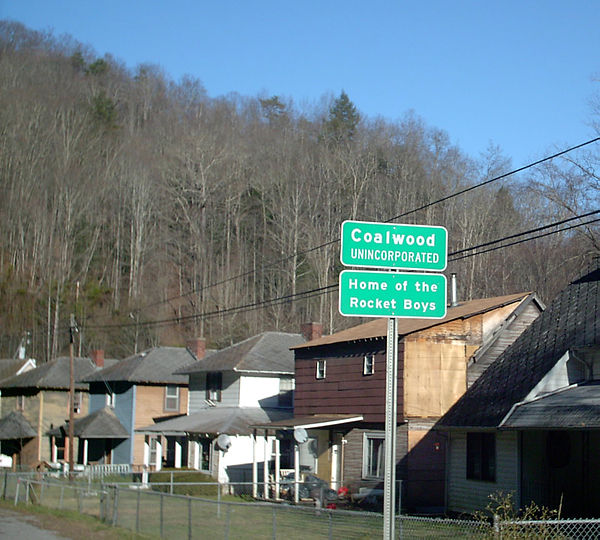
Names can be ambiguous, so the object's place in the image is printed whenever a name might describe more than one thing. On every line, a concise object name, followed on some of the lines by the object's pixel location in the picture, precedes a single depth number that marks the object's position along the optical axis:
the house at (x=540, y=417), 19.88
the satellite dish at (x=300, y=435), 28.17
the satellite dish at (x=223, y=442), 31.50
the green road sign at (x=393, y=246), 7.84
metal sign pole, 7.07
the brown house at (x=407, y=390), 27.38
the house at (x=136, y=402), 44.91
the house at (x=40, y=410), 49.81
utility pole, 37.71
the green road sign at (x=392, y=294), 7.62
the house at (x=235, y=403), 35.59
